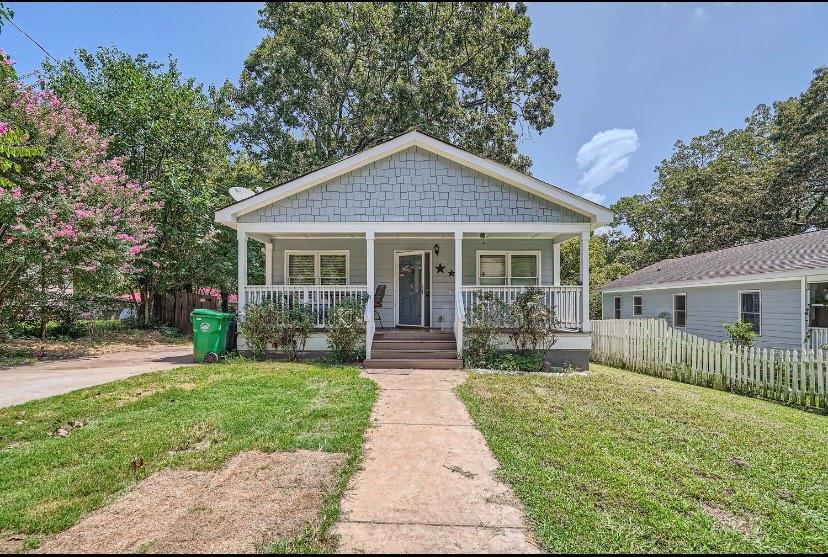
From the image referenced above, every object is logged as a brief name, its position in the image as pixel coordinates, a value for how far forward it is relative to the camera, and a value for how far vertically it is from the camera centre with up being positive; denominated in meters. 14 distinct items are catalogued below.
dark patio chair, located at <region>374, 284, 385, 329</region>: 11.47 -0.03
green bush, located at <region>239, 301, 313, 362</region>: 9.83 -0.80
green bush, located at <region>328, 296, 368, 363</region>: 9.67 -0.85
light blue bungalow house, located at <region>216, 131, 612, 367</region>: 10.16 +2.00
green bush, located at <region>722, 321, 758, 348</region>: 10.70 -0.96
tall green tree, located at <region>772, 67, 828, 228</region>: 21.03 +7.22
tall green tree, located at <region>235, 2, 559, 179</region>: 19.22 +10.18
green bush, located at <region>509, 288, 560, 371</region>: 9.62 -0.71
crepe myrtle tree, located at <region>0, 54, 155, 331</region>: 10.24 +2.01
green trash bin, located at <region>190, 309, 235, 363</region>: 9.70 -0.94
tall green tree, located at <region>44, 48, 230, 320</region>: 16.38 +6.25
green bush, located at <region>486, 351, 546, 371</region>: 9.35 -1.50
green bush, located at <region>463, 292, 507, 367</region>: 9.65 -0.85
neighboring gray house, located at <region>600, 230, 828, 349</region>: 10.87 +0.14
